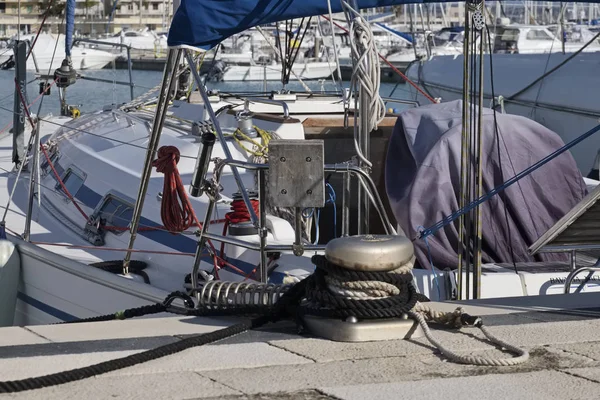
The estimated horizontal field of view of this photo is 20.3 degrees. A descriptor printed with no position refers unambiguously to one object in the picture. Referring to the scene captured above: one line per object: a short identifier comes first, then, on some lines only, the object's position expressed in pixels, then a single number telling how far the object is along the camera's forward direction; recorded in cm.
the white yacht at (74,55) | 6715
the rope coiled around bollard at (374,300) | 611
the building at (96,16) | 9604
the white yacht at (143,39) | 8477
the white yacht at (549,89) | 2581
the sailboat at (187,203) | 847
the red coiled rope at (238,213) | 976
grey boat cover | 1012
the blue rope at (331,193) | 1049
